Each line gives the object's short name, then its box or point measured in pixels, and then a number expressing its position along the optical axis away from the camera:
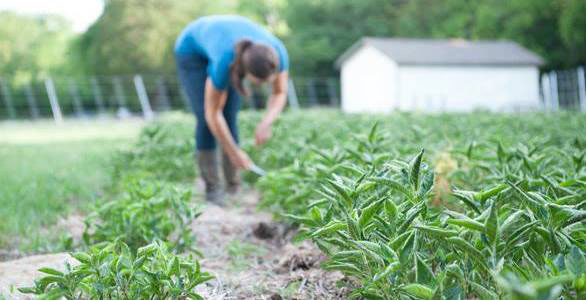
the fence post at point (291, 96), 26.27
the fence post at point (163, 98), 27.11
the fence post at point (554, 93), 22.41
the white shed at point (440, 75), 26.28
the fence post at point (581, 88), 20.78
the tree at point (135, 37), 37.88
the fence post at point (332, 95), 31.00
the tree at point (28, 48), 44.17
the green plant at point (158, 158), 5.14
